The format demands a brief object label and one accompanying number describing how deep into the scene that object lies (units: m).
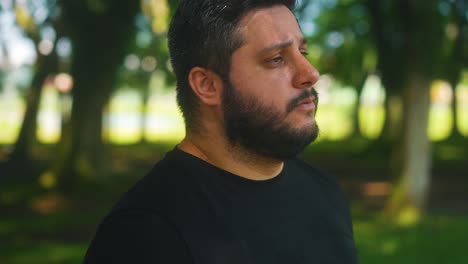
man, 1.65
